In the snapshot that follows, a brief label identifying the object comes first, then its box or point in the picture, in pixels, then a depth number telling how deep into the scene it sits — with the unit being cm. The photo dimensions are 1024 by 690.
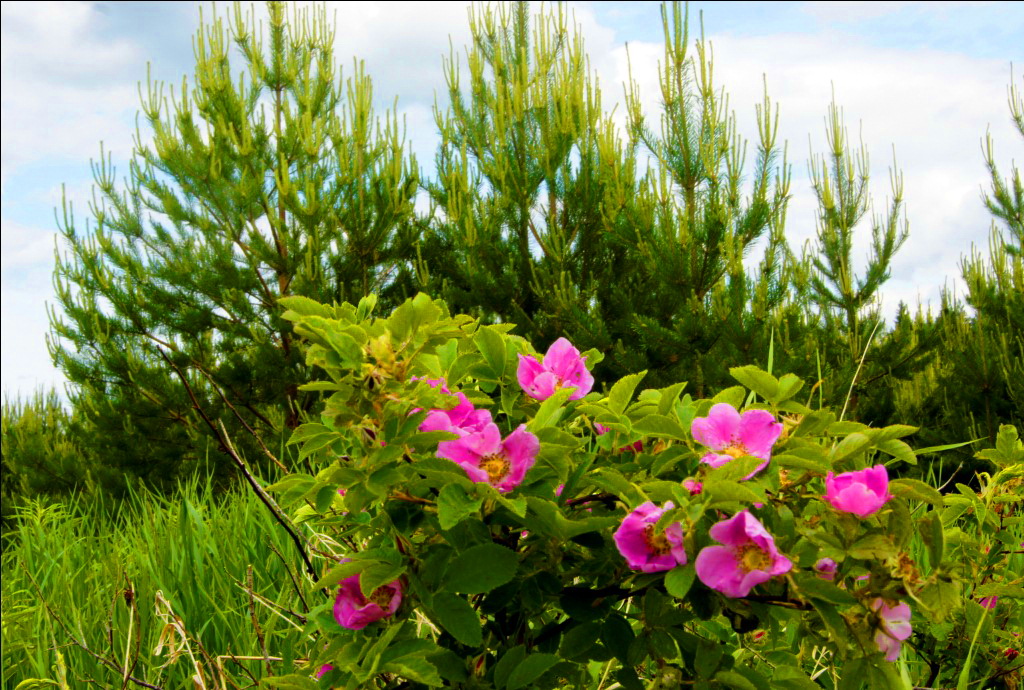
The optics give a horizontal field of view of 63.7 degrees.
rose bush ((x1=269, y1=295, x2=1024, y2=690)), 100
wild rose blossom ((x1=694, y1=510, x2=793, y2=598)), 94
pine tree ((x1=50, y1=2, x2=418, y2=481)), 642
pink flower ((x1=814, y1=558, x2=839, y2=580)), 104
